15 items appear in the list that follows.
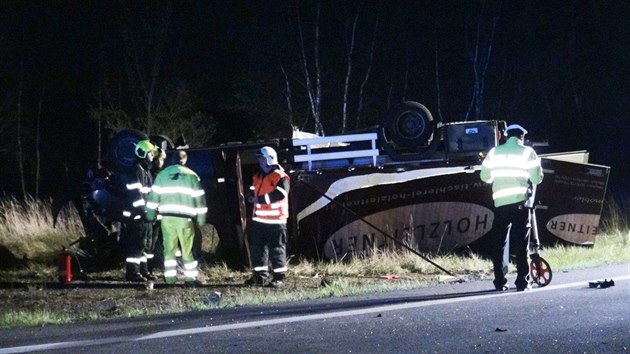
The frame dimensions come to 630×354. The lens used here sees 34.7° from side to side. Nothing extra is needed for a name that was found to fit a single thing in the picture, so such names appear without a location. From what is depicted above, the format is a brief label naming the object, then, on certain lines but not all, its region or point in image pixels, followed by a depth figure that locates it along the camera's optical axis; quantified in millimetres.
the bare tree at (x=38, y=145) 33219
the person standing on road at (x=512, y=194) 10125
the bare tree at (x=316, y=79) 29500
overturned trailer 13547
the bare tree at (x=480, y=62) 32219
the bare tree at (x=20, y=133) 33125
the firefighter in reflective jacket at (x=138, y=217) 12438
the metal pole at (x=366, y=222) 13075
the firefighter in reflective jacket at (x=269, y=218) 11773
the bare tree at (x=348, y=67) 29469
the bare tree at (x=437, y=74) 32375
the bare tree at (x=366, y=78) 30953
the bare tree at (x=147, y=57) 30125
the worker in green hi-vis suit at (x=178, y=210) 12000
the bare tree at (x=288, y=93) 29359
